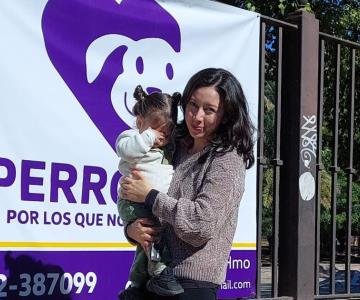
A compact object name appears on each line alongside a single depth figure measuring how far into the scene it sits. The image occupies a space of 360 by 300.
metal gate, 4.49
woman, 2.37
